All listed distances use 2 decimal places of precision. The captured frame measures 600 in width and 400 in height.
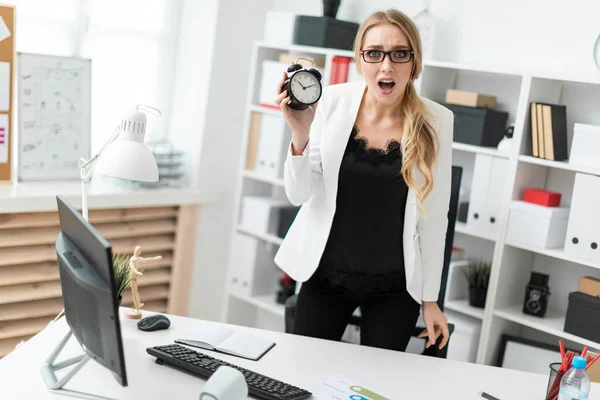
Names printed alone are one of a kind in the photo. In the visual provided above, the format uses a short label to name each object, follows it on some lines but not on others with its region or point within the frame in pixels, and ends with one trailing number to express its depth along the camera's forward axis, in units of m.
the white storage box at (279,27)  3.77
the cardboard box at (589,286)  2.95
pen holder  1.88
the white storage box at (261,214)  3.89
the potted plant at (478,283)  3.22
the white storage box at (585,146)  2.88
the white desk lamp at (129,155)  1.88
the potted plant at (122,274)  2.13
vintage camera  3.13
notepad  1.99
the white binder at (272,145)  3.81
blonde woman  2.28
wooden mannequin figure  2.16
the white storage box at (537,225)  3.02
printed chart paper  1.81
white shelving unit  3.05
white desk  1.73
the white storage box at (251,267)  3.93
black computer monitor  1.50
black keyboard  1.75
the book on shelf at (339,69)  3.54
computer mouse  2.08
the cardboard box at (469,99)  3.24
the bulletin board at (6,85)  3.26
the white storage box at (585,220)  2.88
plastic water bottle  1.79
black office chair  2.74
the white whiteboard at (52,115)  3.46
